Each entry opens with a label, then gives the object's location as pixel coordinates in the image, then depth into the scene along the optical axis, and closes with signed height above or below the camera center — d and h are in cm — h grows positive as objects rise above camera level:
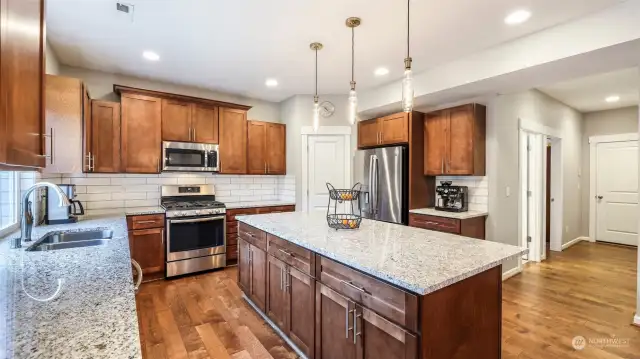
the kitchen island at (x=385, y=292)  128 -59
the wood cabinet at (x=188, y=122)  389 +77
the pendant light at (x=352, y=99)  227 +60
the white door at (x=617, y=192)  538 -27
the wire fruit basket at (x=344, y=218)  235 -32
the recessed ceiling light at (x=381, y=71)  359 +133
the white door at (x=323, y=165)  471 +21
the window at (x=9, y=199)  228 -16
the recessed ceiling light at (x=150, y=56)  315 +133
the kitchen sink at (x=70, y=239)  203 -47
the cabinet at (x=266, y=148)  461 +49
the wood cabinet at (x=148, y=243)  353 -79
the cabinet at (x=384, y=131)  402 +68
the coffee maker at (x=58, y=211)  283 -32
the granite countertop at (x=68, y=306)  75 -42
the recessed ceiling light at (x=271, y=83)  403 +134
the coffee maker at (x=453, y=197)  380 -25
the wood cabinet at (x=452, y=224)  338 -55
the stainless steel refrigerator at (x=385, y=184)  402 -8
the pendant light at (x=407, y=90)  188 +57
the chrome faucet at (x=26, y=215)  166 -24
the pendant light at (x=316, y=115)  258 +55
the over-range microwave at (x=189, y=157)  388 +30
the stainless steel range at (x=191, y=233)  371 -70
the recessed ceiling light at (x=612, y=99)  475 +131
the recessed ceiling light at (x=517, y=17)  233 +130
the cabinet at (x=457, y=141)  359 +47
